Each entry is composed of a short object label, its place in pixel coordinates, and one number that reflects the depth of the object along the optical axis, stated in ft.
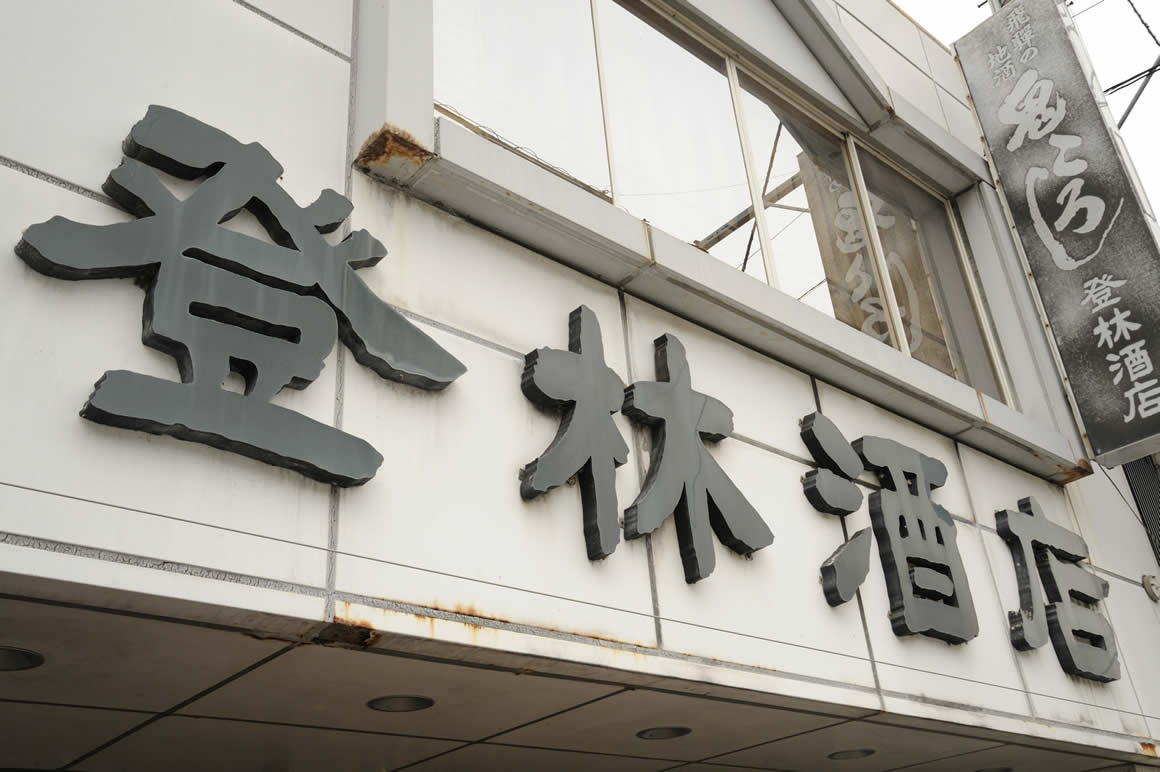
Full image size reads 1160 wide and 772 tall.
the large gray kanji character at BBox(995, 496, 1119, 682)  22.43
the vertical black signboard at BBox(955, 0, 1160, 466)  24.90
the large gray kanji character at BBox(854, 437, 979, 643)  19.30
